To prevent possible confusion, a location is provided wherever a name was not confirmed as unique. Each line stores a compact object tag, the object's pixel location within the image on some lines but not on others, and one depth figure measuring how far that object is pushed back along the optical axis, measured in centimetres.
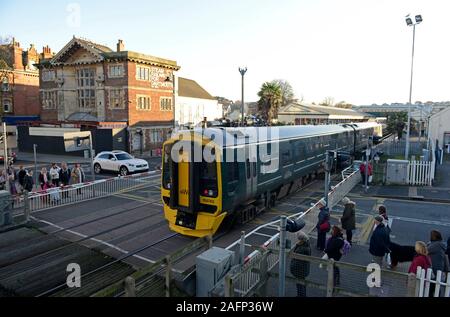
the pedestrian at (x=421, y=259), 646
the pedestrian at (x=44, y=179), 1626
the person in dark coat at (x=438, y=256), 688
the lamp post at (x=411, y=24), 2236
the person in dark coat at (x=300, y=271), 653
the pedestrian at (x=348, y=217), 967
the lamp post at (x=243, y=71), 2244
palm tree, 4988
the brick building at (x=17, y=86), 4506
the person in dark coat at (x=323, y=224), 941
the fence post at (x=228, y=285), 550
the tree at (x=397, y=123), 4878
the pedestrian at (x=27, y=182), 1557
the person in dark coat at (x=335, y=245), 746
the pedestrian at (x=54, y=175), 1666
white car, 2295
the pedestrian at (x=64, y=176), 1677
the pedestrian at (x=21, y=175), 1622
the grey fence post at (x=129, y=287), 505
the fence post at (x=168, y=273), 612
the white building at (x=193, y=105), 4916
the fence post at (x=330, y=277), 601
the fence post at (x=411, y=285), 558
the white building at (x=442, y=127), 3416
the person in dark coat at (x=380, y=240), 785
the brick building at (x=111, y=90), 3556
